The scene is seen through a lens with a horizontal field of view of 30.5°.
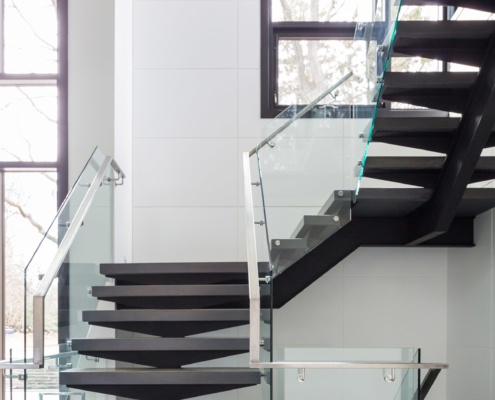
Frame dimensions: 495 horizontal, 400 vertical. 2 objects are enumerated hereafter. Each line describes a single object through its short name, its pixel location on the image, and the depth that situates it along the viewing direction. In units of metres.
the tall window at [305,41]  8.05
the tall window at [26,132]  7.97
